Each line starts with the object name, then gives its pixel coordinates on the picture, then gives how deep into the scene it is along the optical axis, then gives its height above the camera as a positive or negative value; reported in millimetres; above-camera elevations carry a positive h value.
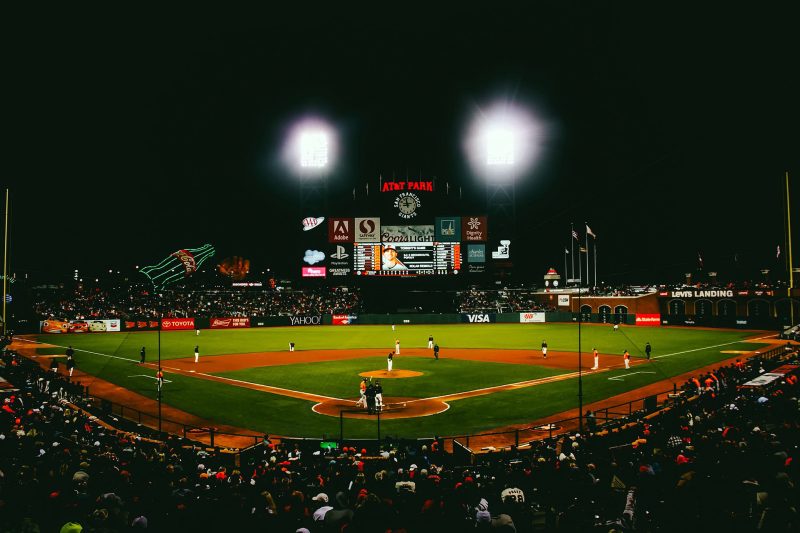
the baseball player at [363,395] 25328 -4375
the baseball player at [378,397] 23069 -4106
